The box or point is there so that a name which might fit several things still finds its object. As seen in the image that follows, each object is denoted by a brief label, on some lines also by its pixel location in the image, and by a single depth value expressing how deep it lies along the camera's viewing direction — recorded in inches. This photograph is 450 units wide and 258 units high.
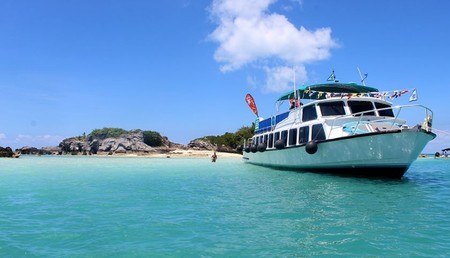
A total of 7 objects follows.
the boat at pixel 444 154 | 2945.4
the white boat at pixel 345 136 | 669.9
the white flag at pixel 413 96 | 699.1
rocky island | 3296.8
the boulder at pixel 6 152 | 2642.7
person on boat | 1016.2
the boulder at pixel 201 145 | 3481.8
